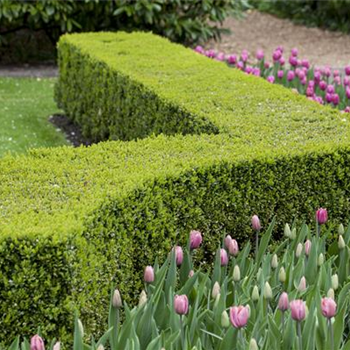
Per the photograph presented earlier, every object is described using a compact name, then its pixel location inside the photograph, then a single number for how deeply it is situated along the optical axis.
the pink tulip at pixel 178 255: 5.93
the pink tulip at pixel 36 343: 4.68
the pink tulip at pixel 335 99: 11.46
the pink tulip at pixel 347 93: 11.60
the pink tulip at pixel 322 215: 6.63
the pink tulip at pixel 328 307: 4.76
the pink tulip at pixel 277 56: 13.30
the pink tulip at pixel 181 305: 4.95
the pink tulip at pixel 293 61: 13.13
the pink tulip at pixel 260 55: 13.87
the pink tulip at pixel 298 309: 4.74
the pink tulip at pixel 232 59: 13.99
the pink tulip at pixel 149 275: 5.56
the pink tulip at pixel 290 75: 12.58
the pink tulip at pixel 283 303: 5.04
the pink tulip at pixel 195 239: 6.16
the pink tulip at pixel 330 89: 11.62
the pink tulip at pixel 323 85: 11.98
